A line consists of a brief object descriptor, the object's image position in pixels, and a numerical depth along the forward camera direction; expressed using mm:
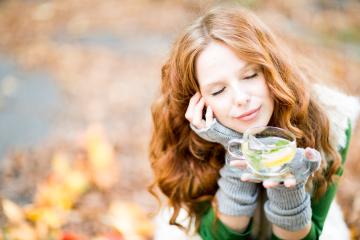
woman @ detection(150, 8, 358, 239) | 2096
